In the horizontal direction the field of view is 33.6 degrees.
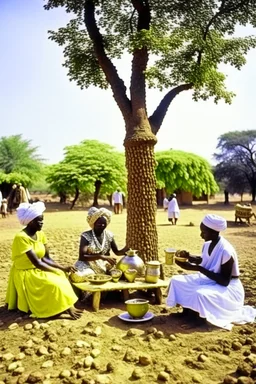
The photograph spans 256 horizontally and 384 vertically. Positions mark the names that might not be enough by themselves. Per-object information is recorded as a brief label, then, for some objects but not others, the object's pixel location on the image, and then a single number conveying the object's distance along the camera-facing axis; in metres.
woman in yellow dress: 5.30
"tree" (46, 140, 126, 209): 31.77
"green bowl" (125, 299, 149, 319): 5.30
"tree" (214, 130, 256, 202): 49.66
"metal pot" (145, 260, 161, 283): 5.94
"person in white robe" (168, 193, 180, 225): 19.94
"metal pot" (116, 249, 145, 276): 6.11
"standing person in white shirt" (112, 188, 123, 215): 27.03
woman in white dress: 5.12
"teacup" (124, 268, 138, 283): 5.97
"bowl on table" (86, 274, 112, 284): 5.70
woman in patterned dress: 6.08
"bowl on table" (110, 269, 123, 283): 5.93
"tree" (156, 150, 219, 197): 37.88
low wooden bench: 5.61
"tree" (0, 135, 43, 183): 42.50
